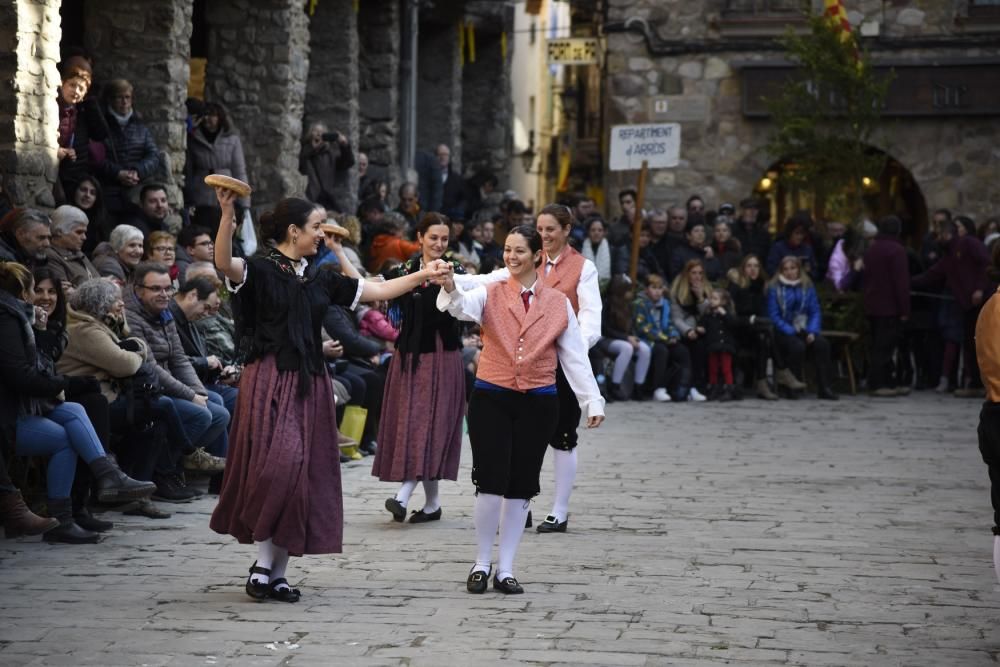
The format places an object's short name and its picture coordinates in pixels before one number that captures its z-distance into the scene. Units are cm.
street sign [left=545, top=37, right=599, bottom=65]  2818
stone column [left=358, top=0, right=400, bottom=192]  2202
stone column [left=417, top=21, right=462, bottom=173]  2572
